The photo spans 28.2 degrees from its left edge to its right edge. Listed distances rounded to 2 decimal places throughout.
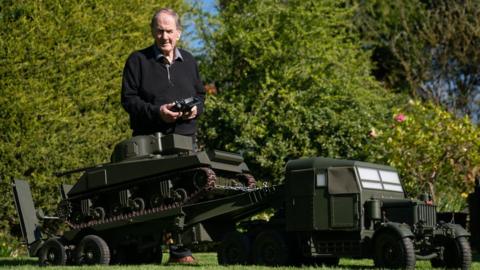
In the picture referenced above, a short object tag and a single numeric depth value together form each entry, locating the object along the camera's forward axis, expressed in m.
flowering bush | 18.81
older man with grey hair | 10.27
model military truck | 9.22
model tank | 10.08
